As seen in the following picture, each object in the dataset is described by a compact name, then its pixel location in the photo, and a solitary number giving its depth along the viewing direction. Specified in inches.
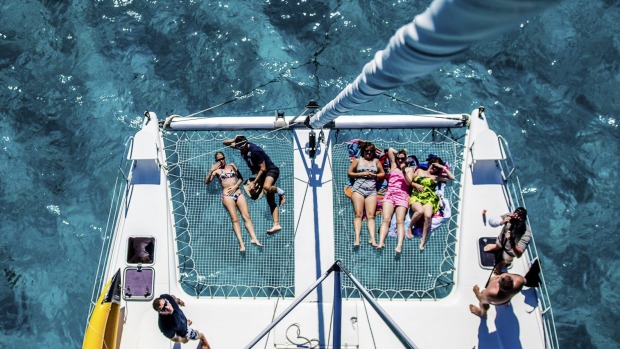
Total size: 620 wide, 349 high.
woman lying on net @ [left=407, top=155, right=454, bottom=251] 293.3
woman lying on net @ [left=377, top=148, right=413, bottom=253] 292.2
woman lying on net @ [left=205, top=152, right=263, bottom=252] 295.7
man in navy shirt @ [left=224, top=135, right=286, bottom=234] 298.8
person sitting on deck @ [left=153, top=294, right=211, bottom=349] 248.1
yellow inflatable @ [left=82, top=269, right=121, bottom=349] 251.3
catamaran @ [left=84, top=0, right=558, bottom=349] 271.4
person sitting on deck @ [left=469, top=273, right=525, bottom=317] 252.7
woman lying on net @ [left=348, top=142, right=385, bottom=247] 293.1
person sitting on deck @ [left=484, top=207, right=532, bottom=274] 269.6
